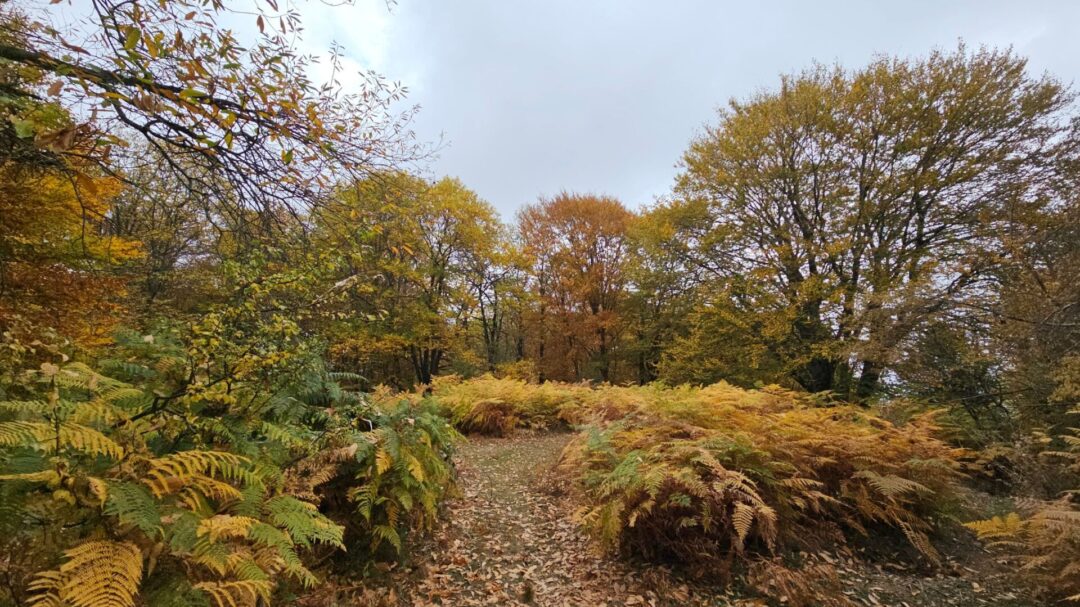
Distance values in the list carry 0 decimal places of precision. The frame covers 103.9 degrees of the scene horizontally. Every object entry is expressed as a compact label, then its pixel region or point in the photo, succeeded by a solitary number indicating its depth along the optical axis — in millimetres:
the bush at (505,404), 8336
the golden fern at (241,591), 1616
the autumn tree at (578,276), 18031
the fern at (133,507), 1598
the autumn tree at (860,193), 8703
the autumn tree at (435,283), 14820
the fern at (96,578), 1379
